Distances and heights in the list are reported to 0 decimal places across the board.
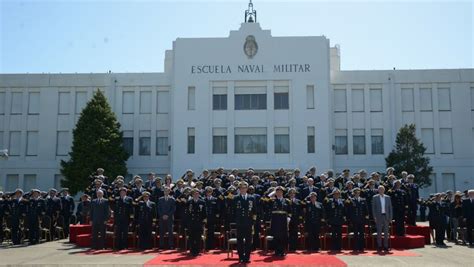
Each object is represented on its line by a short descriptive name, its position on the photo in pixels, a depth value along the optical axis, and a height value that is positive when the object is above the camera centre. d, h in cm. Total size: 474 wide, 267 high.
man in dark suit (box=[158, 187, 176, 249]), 1639 -135
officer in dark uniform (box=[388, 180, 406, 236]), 1766 -114
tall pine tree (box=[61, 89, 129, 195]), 3578 +193
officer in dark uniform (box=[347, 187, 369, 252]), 1625 -146
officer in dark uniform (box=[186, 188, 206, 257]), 1506 -141
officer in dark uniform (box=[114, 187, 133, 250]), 1669 -145
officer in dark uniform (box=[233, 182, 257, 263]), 1366 -130
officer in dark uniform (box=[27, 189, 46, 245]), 1930 -175
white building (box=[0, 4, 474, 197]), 3800 +514
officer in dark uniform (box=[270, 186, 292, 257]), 1463 -147
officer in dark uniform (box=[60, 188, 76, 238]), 2134 -151
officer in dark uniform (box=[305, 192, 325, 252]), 1599 -142
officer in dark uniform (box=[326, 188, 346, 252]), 1623 -136
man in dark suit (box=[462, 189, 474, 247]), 1842 -139
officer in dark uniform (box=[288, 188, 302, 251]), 1569 -139
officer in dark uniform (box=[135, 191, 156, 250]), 1664 -154
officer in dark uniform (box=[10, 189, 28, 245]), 1935 -152
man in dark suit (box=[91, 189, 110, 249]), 1683 -153
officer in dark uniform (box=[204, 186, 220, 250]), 1583 -129
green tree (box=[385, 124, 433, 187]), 3561 +136
